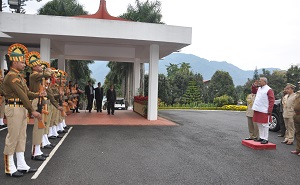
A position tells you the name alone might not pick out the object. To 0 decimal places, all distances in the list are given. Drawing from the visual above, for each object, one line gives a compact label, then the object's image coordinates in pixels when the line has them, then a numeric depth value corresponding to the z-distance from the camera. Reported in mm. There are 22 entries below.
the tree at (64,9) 17844
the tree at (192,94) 30426
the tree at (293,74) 32579
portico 8629
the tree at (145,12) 19076
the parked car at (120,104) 21724
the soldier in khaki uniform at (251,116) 6393
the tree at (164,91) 27484
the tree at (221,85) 37927
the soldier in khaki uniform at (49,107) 5191
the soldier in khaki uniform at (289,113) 6582
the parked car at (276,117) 8138
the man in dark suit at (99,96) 12606
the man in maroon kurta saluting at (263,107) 5836
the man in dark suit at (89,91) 12458
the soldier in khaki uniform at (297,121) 5505
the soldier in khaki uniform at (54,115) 5865
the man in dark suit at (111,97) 11584
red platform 5816
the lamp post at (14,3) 10752
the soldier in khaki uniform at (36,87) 4506
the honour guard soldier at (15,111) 3627
